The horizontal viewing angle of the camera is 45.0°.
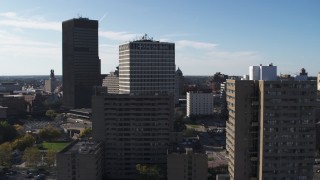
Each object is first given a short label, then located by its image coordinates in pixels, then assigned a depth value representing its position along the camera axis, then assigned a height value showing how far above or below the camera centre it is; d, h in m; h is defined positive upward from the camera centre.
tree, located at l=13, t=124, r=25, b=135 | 180.75 -23.51
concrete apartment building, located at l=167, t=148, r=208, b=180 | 96.00 -21.39
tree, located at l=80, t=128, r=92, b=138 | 165.00 -22.99
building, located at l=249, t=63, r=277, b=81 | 80.69 +1.76
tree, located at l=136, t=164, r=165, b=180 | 100.94 -24.45
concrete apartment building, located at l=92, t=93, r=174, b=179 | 115.19 -13.96
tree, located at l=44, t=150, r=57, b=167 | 124.06 -25.11
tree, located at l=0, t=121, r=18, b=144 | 165.88 -22.73
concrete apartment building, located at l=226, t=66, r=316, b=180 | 77.00 -9.34
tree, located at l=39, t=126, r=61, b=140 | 172.99 -24.11
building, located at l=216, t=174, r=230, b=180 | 85.44 -21.44
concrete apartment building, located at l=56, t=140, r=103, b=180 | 97.52 -21.51
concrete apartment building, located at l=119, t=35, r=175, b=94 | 175.38 +6.65
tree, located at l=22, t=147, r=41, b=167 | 124.94 -24.96
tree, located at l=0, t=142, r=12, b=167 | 124.31 -24.75
